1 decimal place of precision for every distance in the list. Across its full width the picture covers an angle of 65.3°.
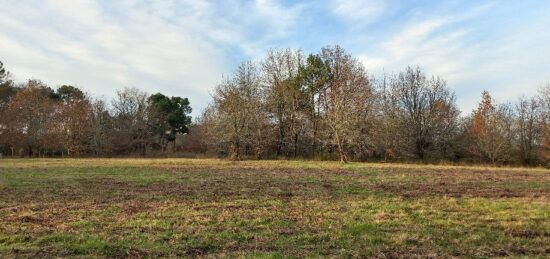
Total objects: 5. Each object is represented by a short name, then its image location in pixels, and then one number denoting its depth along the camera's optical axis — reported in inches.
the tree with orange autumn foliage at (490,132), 2011.6
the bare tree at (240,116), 1839.3
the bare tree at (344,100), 1670.8
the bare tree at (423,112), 2188.7
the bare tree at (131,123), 2716.5
